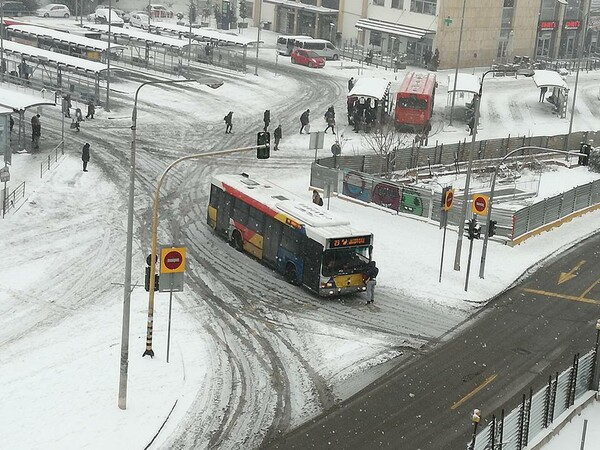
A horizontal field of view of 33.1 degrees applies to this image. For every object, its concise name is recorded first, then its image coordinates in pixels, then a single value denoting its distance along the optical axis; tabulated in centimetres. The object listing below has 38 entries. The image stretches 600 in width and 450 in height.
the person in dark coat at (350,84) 6539
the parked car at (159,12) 10152
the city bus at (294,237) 3098
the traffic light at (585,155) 2891
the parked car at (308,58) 7612
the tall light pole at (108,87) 5509
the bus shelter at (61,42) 6462
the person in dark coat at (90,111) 5438
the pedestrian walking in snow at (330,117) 5566
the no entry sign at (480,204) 3369
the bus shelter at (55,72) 5728
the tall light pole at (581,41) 5997
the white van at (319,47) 7938
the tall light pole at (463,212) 3291
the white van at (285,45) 7994
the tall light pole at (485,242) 3325
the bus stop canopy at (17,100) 4476
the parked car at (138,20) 9153
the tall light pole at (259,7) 7939
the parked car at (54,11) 9812
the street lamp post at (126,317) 2283
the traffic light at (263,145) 2390
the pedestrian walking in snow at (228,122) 5353
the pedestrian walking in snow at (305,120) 5444
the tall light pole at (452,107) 6003
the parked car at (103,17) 9212
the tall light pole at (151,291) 2380
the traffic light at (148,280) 2452
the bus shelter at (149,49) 6888
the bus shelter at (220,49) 7275
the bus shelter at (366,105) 5741
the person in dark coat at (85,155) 4347
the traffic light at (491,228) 3325
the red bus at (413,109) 5728
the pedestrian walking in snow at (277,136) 5100
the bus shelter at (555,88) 6550
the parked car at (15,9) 9500
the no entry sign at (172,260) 2436
